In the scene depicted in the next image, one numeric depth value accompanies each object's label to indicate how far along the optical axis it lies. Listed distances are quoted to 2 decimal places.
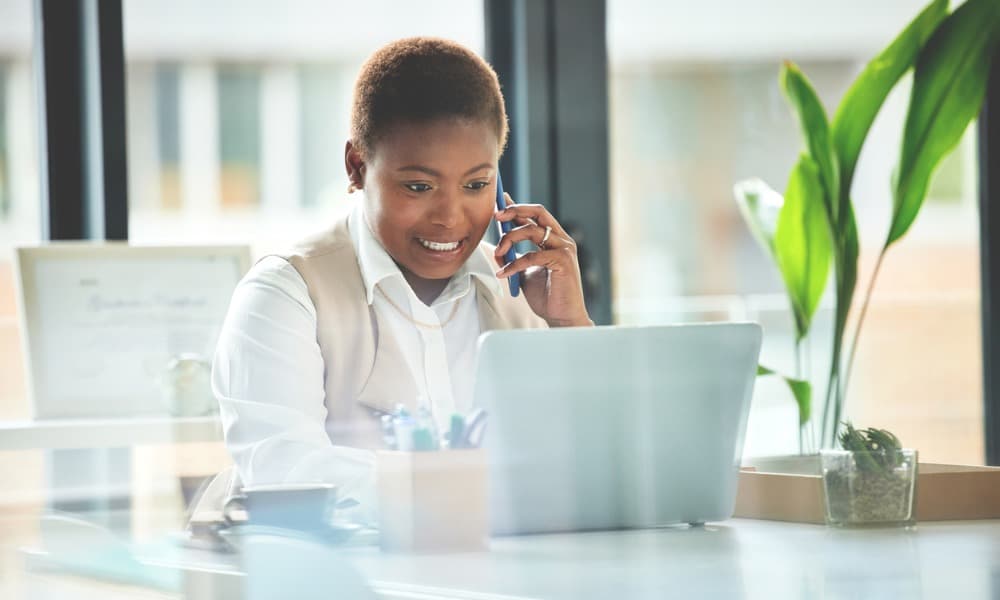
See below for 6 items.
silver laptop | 3.36
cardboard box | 3.57
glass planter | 3.52
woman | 3.90
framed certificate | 5.33
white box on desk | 3.26
